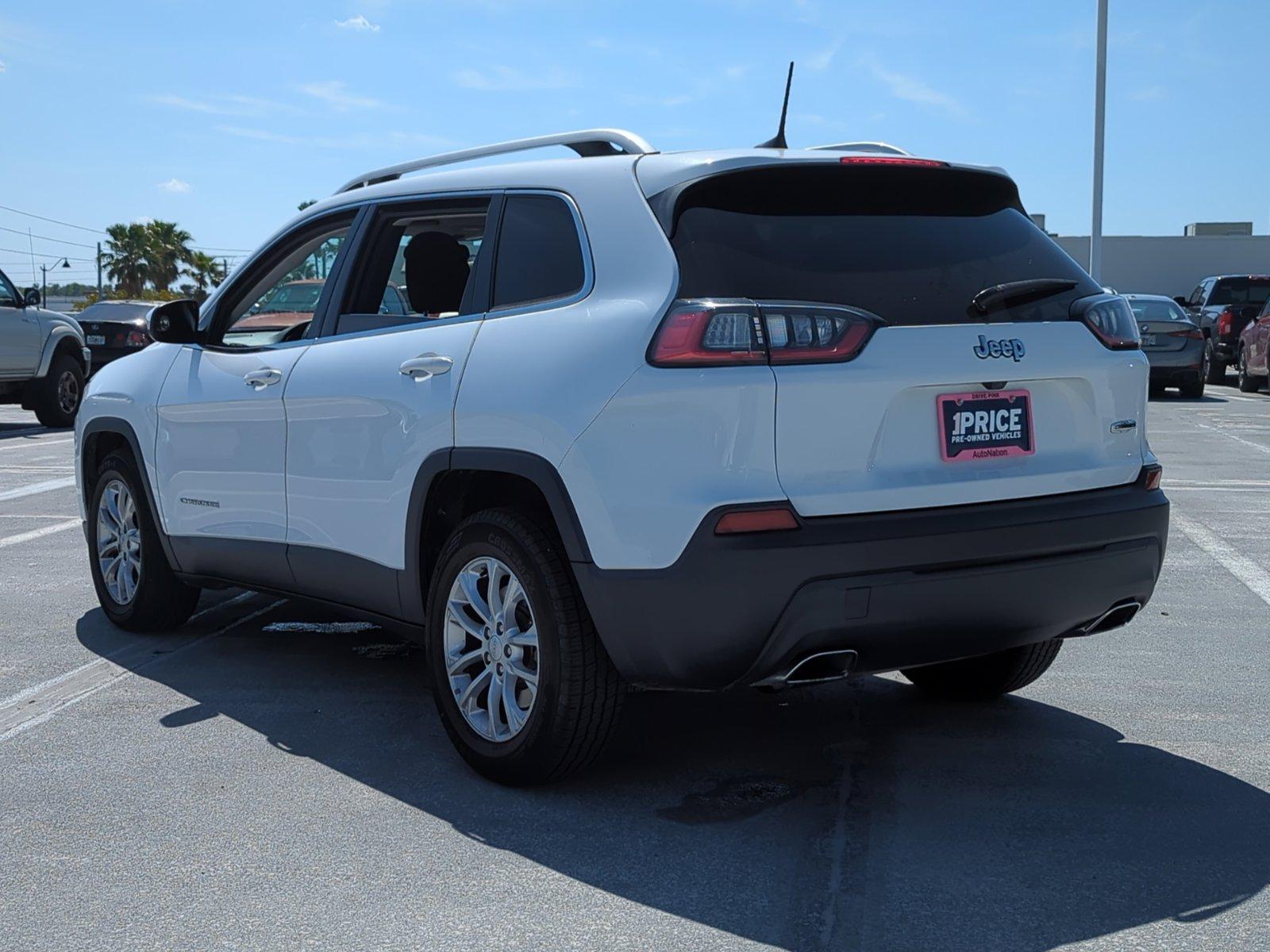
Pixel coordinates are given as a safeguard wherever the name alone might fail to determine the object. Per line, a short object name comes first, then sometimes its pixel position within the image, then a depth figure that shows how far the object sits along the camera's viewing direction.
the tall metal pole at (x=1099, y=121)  30.75
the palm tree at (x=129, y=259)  72.62
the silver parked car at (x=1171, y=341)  22.80
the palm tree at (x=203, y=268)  75.31
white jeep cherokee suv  3.85
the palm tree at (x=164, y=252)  72.69
